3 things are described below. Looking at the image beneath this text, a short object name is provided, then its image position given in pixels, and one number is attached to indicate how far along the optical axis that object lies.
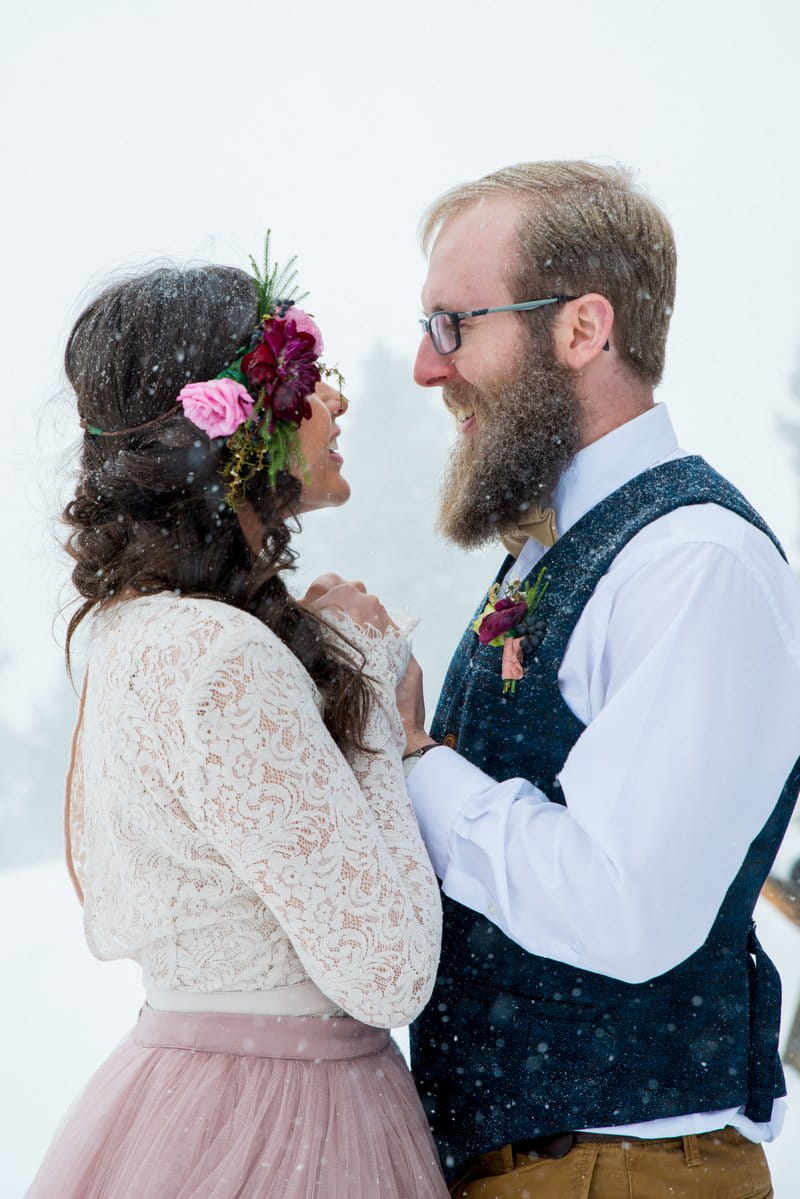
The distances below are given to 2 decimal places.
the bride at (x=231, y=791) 1.26
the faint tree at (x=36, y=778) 7.75
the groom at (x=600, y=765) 1.30
